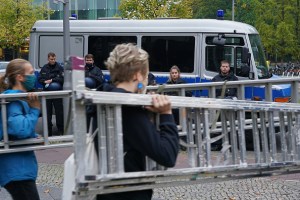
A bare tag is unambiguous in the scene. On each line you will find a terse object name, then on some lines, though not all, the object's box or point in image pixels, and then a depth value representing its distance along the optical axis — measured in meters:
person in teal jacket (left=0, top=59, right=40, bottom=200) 4.35
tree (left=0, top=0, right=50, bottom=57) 42.81
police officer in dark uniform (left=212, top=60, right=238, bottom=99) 11.29
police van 13.10
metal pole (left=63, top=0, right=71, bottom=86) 13.85
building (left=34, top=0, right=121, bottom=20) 59.00
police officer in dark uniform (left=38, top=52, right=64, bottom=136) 13.99
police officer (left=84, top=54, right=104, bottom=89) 13.29
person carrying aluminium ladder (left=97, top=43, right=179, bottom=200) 2.96
